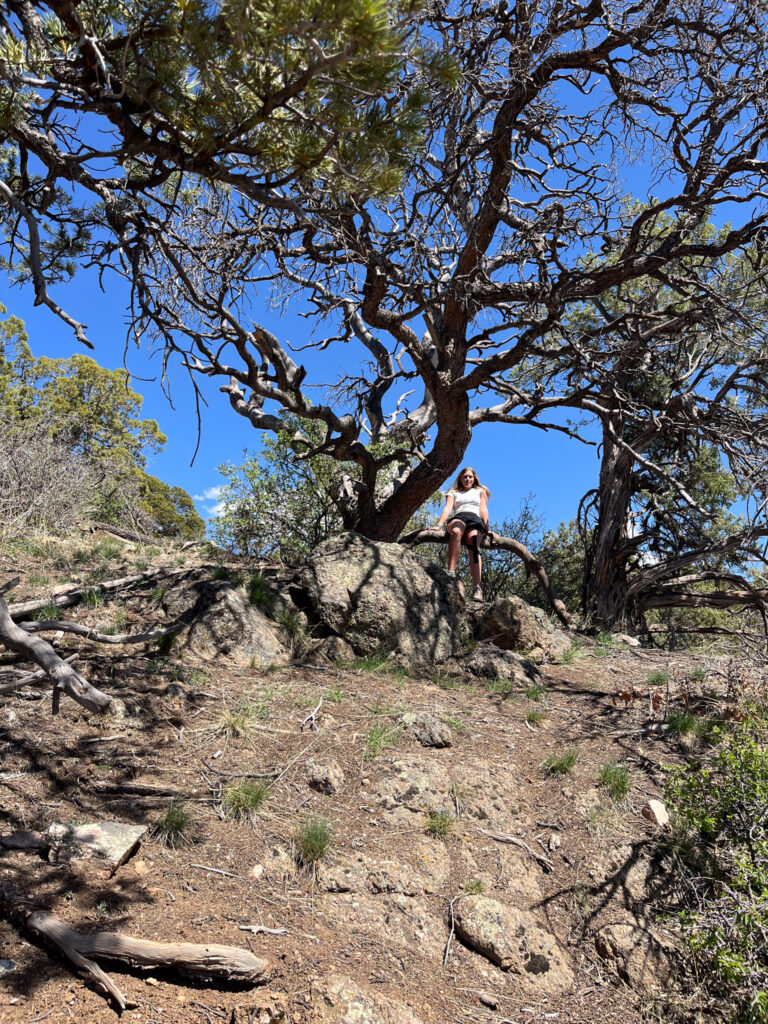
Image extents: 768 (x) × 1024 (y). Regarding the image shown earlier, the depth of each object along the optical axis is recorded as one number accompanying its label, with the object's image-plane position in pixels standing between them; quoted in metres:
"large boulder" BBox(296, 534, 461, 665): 6.24
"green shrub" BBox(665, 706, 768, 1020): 3.42
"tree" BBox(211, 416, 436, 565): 10.10
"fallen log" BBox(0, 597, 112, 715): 3.06
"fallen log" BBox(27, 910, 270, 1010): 2.83
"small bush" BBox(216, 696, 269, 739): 4.61
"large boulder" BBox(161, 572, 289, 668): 5.61
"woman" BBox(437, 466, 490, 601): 7.86
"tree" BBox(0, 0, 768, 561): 3.31
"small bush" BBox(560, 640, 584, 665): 7.19
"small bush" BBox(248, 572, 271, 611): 6.16
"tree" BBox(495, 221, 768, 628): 6.89
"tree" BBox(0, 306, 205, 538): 9.93
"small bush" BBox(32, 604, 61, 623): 5.50
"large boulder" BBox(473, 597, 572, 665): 7.02
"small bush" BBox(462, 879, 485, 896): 3.88
